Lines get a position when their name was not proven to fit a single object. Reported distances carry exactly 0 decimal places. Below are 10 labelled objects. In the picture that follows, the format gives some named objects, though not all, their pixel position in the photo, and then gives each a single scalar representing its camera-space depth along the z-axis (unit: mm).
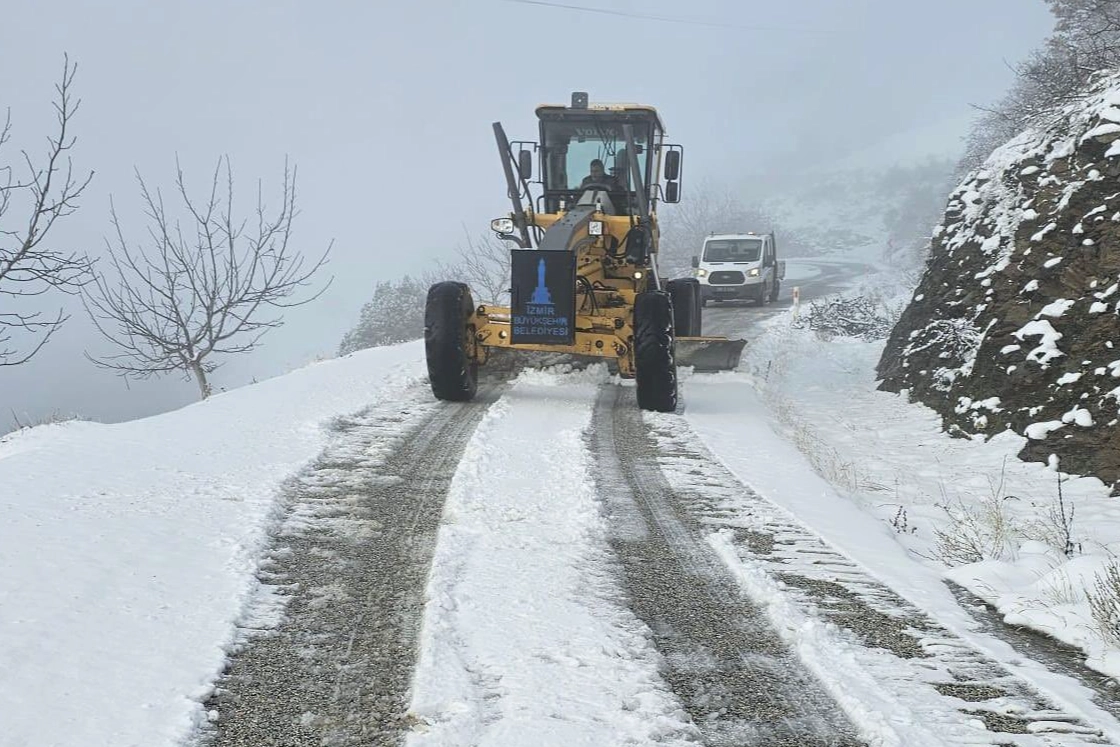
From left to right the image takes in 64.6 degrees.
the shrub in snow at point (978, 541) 5035
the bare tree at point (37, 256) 10930
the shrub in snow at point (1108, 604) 3535
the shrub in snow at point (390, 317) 56312
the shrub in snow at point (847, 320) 21203
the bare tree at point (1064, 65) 12031
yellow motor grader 9367
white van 25109
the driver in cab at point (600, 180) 11227
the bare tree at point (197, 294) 17562
